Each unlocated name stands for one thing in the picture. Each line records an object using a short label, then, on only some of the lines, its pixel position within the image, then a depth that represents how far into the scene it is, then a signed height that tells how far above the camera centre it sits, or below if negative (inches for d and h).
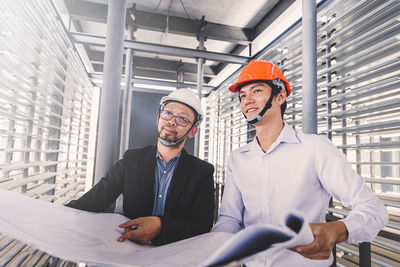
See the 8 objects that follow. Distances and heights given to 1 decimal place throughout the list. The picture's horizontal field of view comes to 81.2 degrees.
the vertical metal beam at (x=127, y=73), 176.9 +60.1
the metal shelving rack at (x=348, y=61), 87.0 +42.0
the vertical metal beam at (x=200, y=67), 202.2 +71.7
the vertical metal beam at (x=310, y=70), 88.7 +31.5
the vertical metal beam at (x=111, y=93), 86.4 +19.9
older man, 72.5 -9.9
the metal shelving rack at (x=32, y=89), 70.9 +21.6
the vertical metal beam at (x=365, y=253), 55.7 -23.8
